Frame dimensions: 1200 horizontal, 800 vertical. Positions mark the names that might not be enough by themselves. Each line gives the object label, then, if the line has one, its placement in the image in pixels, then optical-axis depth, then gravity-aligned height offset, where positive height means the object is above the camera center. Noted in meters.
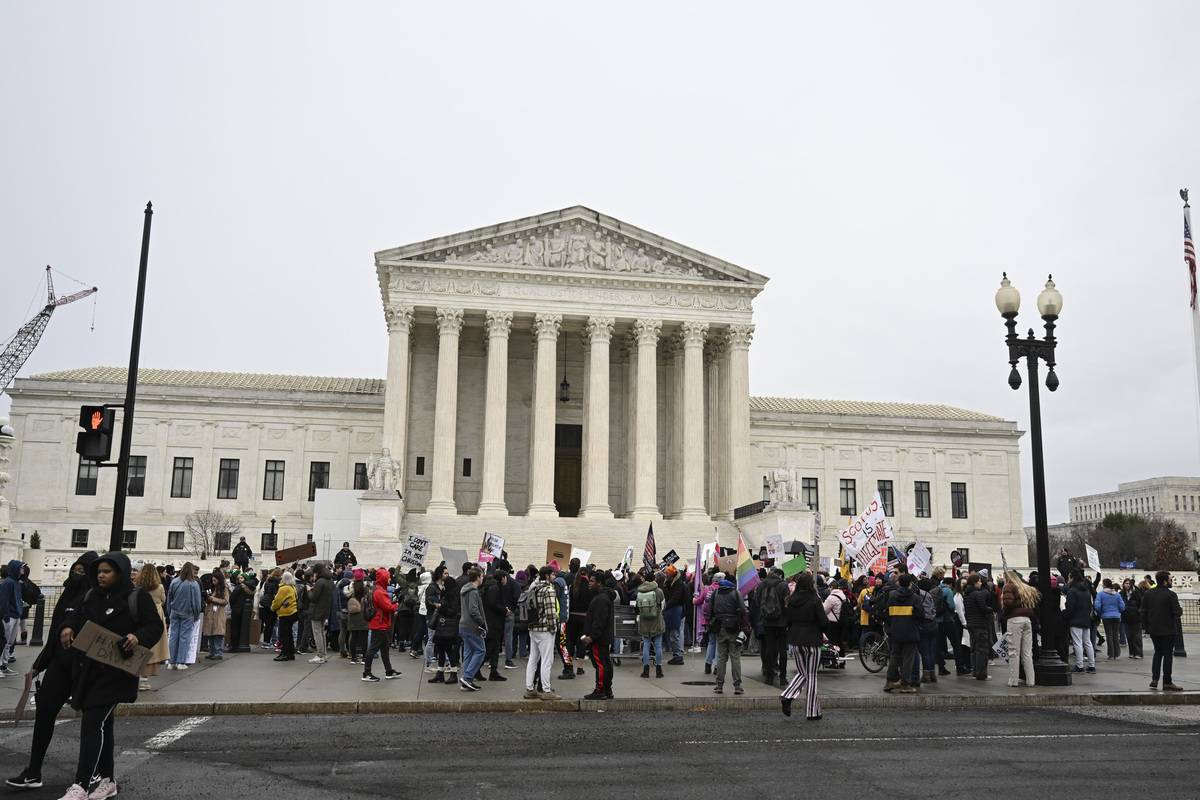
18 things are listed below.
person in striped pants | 13.88 -1.02
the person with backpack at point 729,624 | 15.94 -0.96
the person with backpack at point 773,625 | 15.81 -0.99
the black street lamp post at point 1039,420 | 17.50 +2.58
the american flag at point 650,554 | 23.42 +0.17
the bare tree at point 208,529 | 52.88 +1.32
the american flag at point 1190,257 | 22.98 +6.98
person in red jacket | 17.41 -1.22
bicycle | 19.52 -1.66
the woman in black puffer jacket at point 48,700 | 8.85 -1.27
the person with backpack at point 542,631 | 15.25 -1.06
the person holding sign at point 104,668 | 8.23 -0.95
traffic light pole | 16.23 +2.40
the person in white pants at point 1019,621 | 17.17 -0.92
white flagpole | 22.36 +6.10
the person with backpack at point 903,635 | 16.12 -1.10
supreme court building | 46.38 +6.89
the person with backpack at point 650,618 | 18.52 -1.03
